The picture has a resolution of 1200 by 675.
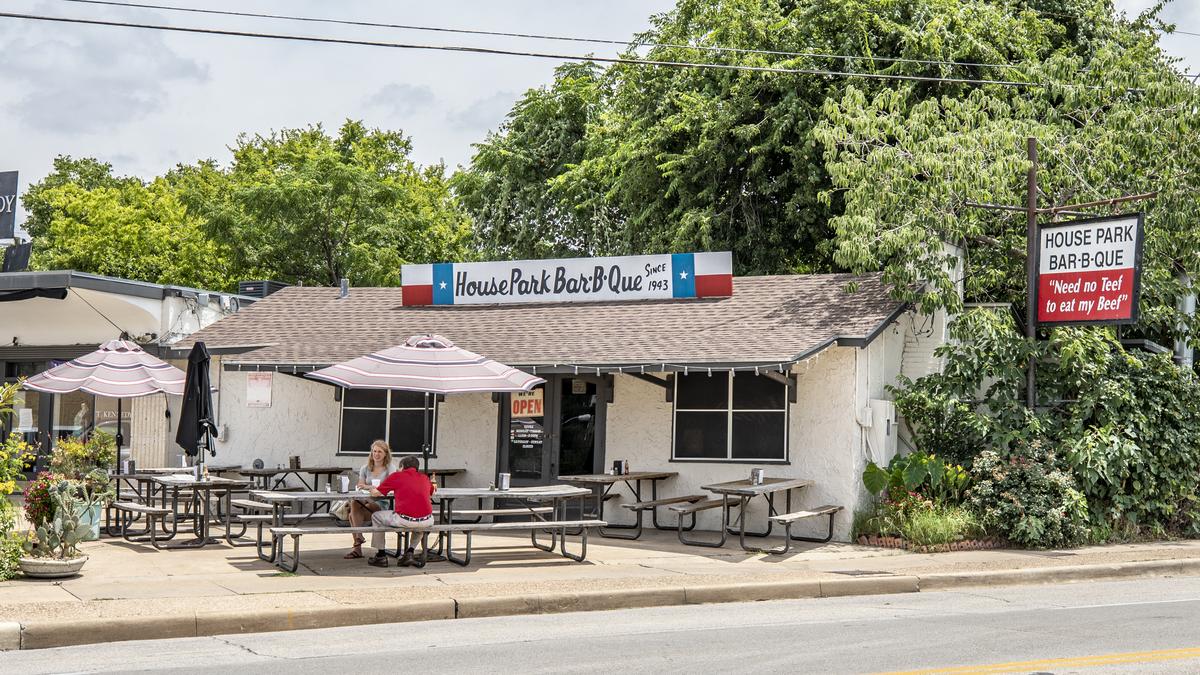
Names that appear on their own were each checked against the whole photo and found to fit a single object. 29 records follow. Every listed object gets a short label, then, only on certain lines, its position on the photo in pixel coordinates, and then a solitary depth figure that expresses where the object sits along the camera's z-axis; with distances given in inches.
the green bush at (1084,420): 637.9
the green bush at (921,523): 608.1
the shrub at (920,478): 627.8
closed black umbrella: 606.2
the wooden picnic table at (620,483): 640.4
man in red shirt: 511.5
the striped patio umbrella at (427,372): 542.9
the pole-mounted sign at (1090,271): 621.9
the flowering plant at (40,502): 456.1
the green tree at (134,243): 1712.6
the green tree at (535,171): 1408.7
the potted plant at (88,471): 546.4
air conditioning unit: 967.6
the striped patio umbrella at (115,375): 616.7
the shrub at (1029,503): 614.5
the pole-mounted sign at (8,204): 931.3
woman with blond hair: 539.2
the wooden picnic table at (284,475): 664.4
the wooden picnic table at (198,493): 563.8
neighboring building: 814.5
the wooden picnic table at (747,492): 575.2
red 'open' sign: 699.4
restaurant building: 640.4
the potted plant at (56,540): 453.7
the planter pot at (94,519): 560.1
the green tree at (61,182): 2210.9
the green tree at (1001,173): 692.7
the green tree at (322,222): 1524.4
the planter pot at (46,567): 451.8
